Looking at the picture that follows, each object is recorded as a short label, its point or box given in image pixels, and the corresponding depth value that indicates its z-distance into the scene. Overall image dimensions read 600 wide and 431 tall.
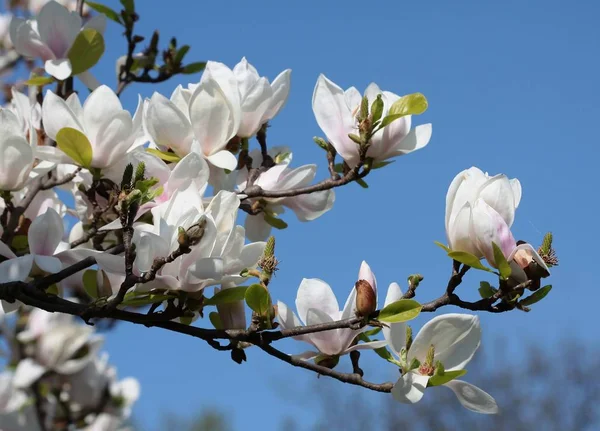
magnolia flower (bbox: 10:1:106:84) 2.78
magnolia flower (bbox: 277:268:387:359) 2.45
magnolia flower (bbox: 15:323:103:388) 3.76
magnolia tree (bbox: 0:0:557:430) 2.41
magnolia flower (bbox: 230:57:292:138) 2.58
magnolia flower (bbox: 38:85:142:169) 2.52
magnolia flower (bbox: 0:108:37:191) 2.53
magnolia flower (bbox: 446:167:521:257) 2.41
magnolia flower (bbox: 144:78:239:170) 2.53
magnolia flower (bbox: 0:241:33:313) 2.46
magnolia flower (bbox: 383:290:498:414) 2.42
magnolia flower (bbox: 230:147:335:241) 2.63
